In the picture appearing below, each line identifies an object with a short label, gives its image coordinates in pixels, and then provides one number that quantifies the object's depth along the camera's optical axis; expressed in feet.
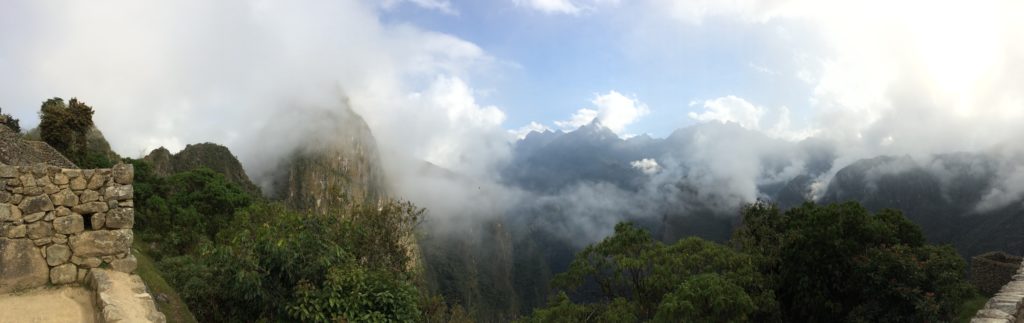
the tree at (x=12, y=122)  81.35
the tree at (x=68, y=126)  78.54
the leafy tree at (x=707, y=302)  44.32
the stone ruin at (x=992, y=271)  70.74
